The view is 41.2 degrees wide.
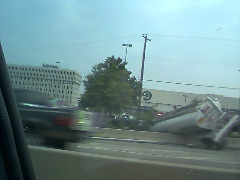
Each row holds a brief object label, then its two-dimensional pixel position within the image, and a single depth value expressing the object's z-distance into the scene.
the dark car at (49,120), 5.93
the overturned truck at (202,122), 9.59
